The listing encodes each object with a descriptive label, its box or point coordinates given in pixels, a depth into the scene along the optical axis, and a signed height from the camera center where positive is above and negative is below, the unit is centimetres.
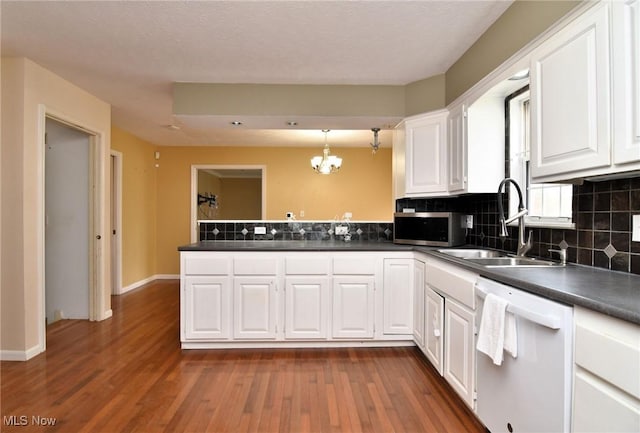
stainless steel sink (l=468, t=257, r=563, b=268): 197 -29
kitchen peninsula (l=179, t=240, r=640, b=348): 288 -69
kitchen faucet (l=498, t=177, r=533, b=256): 206 -9
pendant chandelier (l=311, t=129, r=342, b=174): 502 +79
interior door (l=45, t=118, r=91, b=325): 365 -6
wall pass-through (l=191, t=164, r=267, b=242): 594 +49
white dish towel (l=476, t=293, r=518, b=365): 150 -54
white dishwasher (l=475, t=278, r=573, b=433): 122 -65
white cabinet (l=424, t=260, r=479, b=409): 189 -71
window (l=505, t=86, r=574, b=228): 208 +23
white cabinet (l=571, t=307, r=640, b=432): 95 -49
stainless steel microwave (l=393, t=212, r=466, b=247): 283 -12
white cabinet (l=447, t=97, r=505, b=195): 250 +53
